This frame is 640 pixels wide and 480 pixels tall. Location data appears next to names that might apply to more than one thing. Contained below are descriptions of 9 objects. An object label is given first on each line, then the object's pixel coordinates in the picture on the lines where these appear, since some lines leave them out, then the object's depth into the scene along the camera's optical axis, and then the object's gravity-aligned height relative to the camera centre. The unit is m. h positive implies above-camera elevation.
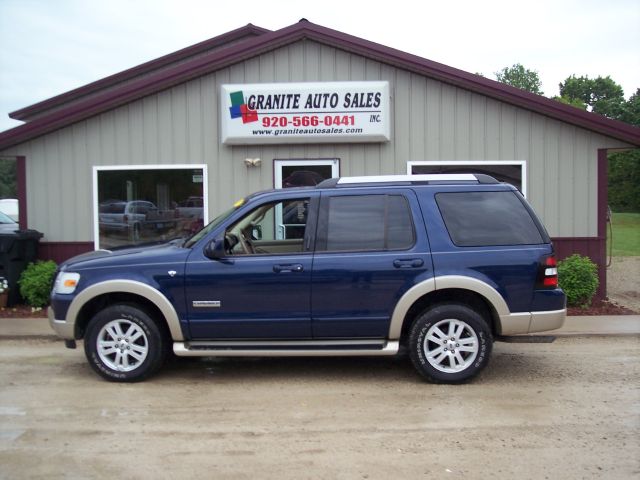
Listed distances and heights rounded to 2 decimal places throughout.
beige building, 10.24 +1.49
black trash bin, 9.95 -0.34
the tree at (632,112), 52.38 +9.89
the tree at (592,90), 74.88 +16.59
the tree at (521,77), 82.56 +20.01
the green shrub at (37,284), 9.89 -0.79
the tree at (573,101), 56.51 +11.79
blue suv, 6.02 -0.55
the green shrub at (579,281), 9.70 -0.81
